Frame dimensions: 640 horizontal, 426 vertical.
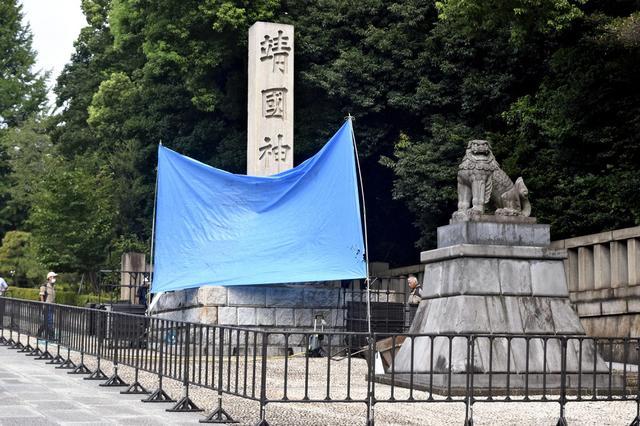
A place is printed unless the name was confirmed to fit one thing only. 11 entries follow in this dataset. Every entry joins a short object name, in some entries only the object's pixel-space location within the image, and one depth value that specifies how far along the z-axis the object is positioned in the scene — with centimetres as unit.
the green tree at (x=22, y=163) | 5881
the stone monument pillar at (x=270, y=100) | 2538
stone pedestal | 1449
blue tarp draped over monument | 1992
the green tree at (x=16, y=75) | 6494
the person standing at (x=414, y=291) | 2080
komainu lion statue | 1584
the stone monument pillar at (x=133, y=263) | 3288
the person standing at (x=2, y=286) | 3048
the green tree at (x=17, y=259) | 5200
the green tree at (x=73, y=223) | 4288
